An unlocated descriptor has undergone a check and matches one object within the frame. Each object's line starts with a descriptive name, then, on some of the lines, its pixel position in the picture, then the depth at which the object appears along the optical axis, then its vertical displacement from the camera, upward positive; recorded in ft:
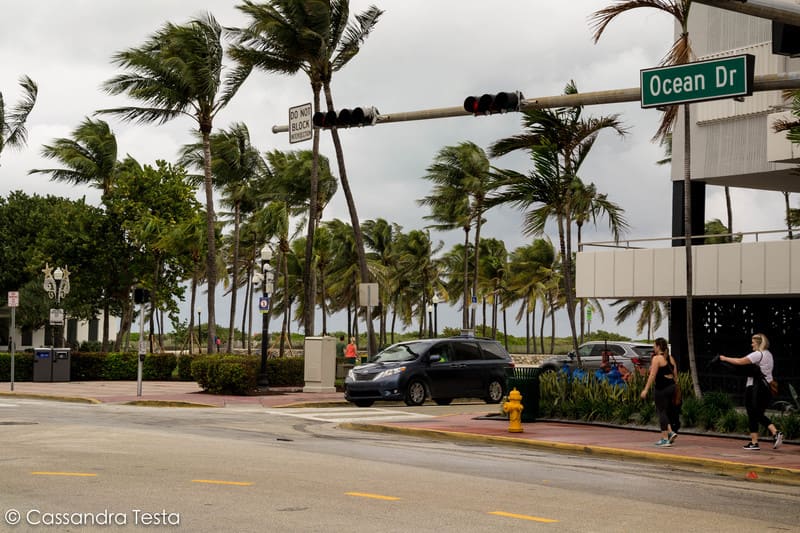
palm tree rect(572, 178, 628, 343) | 91.40 +9.38
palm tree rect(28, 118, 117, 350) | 173.99 +26.02
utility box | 102.89 -4.59
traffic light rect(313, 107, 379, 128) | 61.21 +11.44
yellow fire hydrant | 62.23 -5.29
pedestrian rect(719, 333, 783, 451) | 52.80 -3.20
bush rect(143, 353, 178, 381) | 135.03 -6.41
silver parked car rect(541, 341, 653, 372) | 113.50 -3.79
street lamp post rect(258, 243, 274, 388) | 101.15 +1.22
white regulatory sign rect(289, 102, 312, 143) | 62.49 +11.24
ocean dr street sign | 45.09 +10.27
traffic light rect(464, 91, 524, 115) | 55.21 +11.08
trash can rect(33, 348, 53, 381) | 127.65 -5.91
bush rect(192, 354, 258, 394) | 100.68 -5.47
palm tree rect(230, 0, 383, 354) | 120.37 +31.37
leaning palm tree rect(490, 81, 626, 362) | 79.46 +13.23
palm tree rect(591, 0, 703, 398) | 68.44 +17.45
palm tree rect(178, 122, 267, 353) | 177.58 +25.97
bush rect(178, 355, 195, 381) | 133.49 -6.49
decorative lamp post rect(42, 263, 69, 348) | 130.18 +3.94
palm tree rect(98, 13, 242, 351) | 130.21 +28.99
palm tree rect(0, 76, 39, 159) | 150.92 +27.23
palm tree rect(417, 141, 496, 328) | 207.73 +27.47
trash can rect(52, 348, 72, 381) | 128.47 -5.87
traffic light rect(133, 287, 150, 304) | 93.40 +1.72
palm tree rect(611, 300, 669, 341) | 236.84 +1.59
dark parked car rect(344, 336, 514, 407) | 86.53 -4.50
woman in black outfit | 56.18 -3.08
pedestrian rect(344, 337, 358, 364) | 159.53 -5.04
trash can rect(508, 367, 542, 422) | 69.87 -4.59
